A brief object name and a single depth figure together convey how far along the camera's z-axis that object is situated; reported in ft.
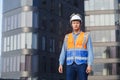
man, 19.85
